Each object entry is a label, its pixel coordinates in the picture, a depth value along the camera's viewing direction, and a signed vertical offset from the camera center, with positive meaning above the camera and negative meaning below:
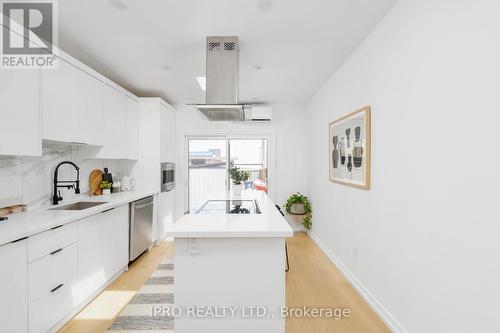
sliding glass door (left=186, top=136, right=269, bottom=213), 4.89 +0.09
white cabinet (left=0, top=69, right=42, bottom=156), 1.72 +0.40
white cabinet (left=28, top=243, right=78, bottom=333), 1.63 -0.91
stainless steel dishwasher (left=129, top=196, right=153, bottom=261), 3.04 -0.82
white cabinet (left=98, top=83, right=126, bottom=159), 2.99 +0.54
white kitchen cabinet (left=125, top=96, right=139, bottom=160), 3.55 +0.58
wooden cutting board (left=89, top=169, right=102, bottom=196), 3.21 -0.22
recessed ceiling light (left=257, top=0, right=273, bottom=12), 1.80 +1.22
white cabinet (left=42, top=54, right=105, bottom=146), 2.11 +0.60
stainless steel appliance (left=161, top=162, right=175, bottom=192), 3.96 -0.19
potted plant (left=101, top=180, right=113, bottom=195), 3.27 -0.30
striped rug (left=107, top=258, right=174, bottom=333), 1.93 -1.29
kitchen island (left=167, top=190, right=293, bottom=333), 1.56 -0.76
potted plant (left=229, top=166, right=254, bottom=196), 3.01 -0.16
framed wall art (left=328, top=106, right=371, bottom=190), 2.28 +0.18
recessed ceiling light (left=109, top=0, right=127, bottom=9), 1.79 +1.22
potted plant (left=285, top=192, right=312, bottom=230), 4.43 -0.78
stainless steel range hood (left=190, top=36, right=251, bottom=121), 2.33 +0.90
